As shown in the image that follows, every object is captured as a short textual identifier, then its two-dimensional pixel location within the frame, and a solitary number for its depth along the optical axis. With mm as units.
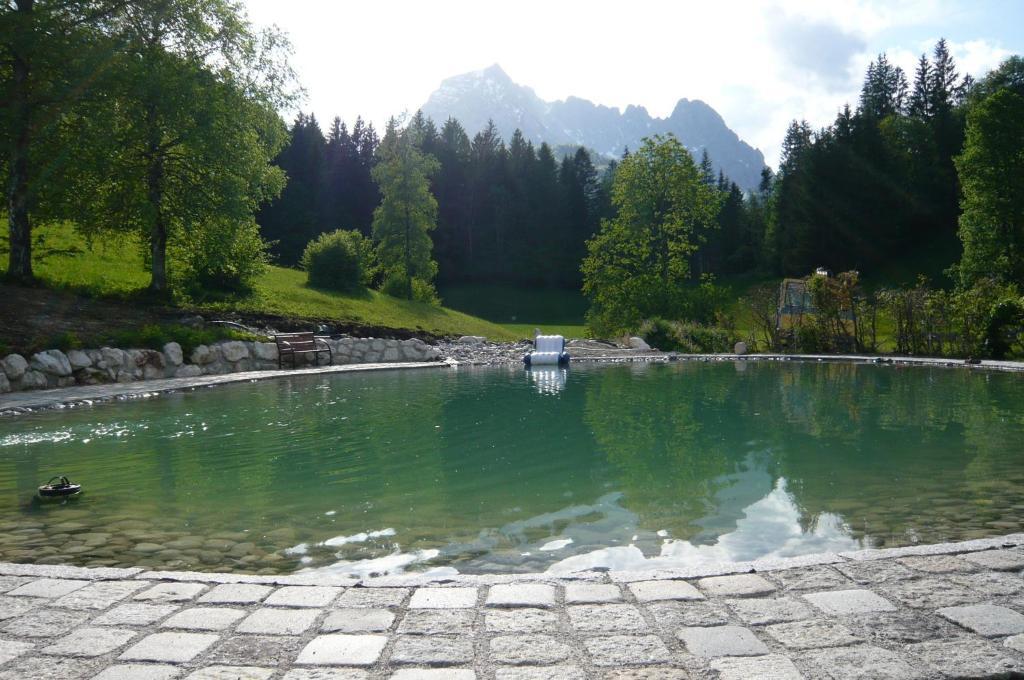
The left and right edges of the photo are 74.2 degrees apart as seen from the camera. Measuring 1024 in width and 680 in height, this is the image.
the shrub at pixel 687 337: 25875
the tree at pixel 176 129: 19312
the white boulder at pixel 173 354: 16422
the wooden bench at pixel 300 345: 19022
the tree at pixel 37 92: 17516
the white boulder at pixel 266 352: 18703
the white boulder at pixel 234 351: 17953
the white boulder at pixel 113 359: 15085
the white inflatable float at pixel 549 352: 21094
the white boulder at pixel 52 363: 13883
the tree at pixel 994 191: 30859
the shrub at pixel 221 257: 20641
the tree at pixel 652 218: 33406
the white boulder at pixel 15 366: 13320
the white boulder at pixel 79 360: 14555
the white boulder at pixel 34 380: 13547
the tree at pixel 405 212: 39312
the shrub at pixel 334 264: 31875
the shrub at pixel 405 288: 36531
